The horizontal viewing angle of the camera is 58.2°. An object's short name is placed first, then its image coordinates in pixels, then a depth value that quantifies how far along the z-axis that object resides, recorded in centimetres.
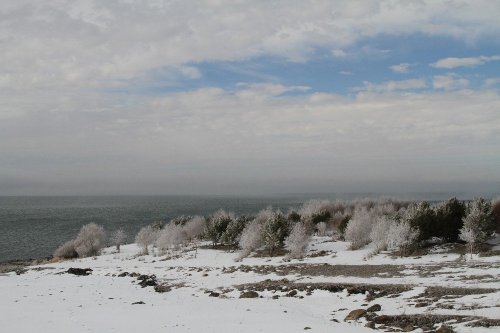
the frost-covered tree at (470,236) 3775
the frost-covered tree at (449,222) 4419
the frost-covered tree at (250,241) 5144
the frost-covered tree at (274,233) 5116
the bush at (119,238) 6725
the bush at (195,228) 6800
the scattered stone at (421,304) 2105
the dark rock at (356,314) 2027
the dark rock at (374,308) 2102
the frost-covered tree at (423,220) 4309
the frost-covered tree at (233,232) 5956
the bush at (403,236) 4094
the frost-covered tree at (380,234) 4394
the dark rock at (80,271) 4669
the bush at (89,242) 6512
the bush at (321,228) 6538
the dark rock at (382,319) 1896
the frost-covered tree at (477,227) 3847
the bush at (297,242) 4753
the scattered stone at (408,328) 1724
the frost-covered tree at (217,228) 6188
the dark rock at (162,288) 3378
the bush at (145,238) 6538
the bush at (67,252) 6569
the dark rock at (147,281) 3682
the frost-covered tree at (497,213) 4622
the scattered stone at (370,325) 1835
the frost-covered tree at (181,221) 7369
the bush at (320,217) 6800
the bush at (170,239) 6197
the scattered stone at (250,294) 2838
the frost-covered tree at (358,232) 4829
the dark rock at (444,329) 1589
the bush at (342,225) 5831
